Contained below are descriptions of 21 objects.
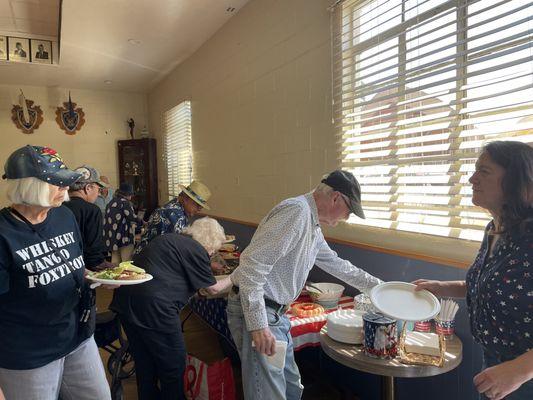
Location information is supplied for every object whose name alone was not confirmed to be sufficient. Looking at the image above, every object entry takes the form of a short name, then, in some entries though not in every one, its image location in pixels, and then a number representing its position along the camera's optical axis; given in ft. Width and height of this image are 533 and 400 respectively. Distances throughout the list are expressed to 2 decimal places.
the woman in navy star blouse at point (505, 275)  3.51
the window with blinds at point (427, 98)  5.46
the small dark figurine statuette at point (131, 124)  23.56
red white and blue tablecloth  6.63
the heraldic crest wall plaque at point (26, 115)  21.02
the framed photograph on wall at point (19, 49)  15.19
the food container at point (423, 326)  6.12
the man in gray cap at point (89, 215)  7.29
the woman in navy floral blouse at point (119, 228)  13.62
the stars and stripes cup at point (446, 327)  5.85
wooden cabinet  22.56
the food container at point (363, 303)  6.57
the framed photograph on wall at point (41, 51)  15.68
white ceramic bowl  7.52
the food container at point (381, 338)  5.03
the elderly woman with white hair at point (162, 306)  6.51
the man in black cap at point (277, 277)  4.94
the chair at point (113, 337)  8.00
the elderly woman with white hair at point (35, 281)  4.50
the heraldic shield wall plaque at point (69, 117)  22.00
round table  4.86
